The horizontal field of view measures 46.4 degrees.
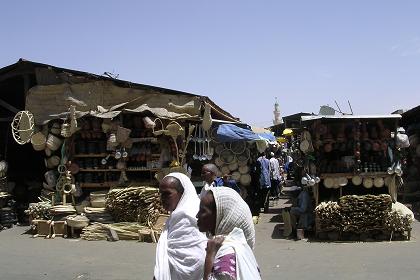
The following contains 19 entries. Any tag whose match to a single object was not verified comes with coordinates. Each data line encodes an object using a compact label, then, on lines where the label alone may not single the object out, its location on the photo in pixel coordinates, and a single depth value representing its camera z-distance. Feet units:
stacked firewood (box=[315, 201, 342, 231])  30.27
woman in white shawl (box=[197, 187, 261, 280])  8.20
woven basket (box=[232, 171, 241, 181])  41.52
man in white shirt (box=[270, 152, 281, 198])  49.16
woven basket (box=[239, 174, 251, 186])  41.65
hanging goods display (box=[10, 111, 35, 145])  35.96
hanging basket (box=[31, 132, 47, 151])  35.91
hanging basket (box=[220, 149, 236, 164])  41.04
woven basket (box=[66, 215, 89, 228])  33.99
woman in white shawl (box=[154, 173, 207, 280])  11.58
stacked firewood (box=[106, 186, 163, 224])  33.19
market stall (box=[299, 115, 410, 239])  30.04
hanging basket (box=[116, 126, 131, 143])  34.06
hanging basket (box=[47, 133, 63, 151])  35.80
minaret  176.35
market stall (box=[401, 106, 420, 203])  45.85
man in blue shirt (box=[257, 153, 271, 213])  43.39
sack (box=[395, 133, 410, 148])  31.17
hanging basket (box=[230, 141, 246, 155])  40.98
